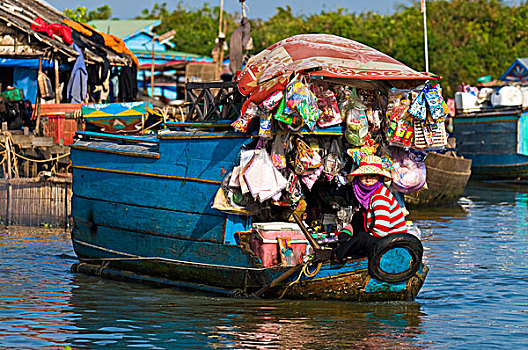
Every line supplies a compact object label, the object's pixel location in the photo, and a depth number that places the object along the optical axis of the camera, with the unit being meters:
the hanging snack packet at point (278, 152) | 16.73
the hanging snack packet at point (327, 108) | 16.59
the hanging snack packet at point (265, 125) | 16.39
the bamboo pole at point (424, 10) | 34.38
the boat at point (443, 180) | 37.12
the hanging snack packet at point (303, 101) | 15.89
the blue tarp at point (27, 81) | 39.16
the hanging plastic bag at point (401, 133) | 17.12
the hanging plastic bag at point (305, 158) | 16.75
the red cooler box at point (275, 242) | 16.92
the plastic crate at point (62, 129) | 31.80
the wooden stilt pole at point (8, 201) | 27.56
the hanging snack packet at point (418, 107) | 16.94
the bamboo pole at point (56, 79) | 37.62
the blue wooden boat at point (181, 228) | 16.91
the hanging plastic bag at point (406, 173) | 17.55
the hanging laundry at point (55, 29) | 38.06
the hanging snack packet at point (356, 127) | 16.55
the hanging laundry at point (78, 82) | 38.66
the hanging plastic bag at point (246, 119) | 16.69
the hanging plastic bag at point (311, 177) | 17.03
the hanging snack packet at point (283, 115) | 16.06
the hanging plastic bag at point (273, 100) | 16.22
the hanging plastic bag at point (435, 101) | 16.97
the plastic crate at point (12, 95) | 34.41
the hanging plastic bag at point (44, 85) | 37.47
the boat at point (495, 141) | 49.69
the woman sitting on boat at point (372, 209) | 16.53
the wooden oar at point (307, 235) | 16.89
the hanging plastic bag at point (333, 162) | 17.14
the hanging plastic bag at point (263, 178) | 16.47
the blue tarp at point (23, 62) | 38.03
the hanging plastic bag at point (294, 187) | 17.05
